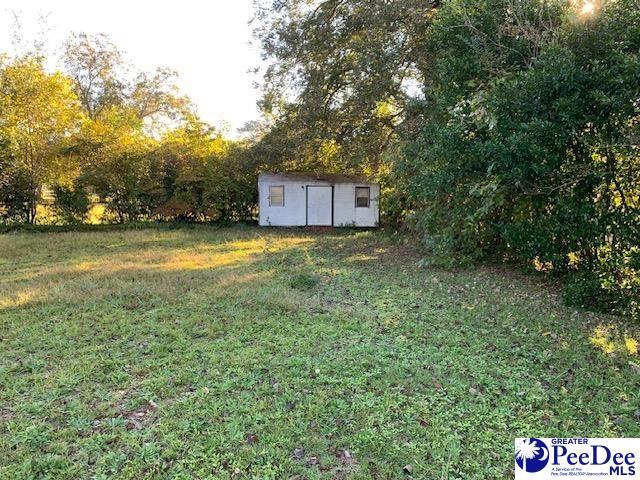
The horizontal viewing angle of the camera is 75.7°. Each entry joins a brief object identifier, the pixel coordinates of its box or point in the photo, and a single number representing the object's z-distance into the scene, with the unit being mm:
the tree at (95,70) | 20016
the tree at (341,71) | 8352
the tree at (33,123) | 11523
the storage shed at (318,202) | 14188
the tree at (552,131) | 3895
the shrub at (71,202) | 12992
